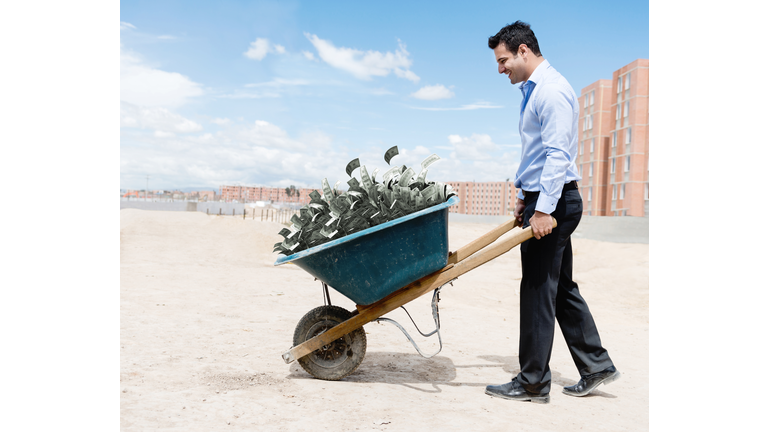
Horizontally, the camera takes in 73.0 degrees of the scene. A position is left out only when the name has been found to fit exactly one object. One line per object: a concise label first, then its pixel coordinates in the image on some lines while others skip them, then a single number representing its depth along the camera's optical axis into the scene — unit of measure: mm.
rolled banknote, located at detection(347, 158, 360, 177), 2904
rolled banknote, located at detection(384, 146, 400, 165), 2969
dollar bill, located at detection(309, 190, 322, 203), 2947
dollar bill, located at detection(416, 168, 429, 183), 2852
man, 2725
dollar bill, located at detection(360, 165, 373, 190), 2836
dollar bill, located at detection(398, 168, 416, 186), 2822
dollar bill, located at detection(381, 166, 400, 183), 2887
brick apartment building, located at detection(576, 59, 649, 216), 37969
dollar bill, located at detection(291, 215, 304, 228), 2895
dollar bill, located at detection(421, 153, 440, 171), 2905
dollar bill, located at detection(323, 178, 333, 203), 2900
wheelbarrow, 2725
